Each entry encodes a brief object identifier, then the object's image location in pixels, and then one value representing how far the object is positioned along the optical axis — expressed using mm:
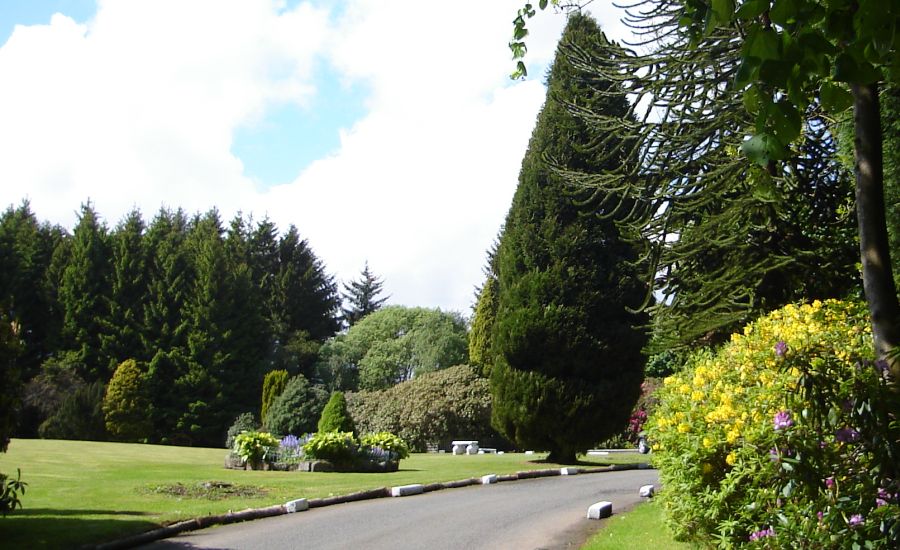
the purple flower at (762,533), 5449
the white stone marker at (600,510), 10758
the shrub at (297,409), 23609
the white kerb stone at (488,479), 15294
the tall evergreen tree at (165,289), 36906
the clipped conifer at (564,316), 18812
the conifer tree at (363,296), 63656
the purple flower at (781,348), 4471
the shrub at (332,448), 17719
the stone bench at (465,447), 25641
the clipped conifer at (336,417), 19359
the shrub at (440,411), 28969
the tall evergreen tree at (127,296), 36219
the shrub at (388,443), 18703
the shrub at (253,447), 17688
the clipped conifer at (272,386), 31156
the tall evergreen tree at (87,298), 35781
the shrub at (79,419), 30094
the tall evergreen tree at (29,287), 36062
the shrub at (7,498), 7880
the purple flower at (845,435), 4195
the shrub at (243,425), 26922
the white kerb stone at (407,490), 13195
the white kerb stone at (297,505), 10969
